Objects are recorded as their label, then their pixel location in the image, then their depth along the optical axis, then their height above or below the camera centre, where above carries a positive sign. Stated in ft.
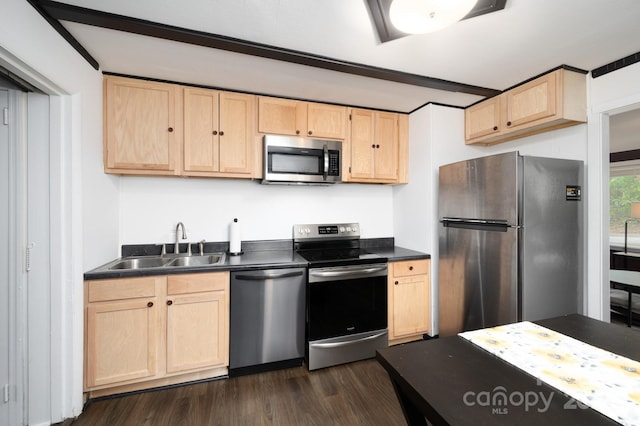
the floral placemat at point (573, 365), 2.26 -1.56
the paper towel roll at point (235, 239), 8.16 -0.75
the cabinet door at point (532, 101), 6.72 +2.91
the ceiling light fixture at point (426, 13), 3.79 +2.87
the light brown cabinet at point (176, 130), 6.84 +2.23
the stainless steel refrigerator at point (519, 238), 6.22 -0.61
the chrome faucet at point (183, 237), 7.89 -0.66
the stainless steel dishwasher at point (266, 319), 6.75 -2.65
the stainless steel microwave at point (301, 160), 7.87 +1.58
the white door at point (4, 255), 4.97 -0.73
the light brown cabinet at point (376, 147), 8.93 +2.21
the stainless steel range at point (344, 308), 7.19 -2.58
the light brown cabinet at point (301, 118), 8.02 +2.90
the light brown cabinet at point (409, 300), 8.17 -2.65
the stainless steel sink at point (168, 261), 7.24 -1.28
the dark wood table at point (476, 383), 2.16 -1.60
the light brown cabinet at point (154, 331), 5.89 -2.65
